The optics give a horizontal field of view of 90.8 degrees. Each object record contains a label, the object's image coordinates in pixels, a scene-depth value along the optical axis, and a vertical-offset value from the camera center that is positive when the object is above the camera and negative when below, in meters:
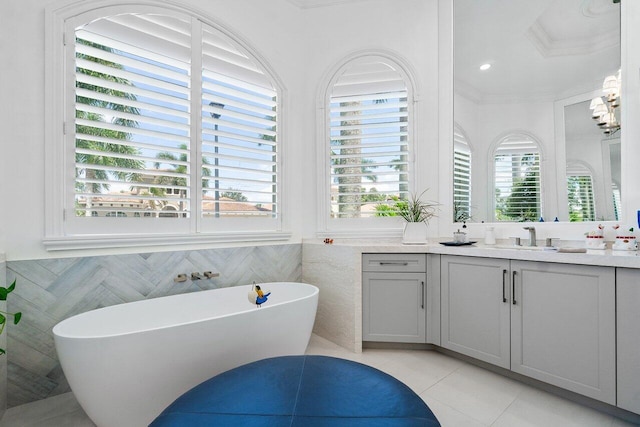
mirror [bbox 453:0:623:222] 2.31 +0.88
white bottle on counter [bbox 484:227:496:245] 2.65 -0.21
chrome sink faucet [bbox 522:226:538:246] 2.44 -0.18
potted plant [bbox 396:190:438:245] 2.79 -0.03
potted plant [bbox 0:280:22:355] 1.28 -0.33
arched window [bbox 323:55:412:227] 3.07 +0.73
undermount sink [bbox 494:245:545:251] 2.22 -0.26
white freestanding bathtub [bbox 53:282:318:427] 1.48 -0.73
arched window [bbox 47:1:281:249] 2.09 +0.67
